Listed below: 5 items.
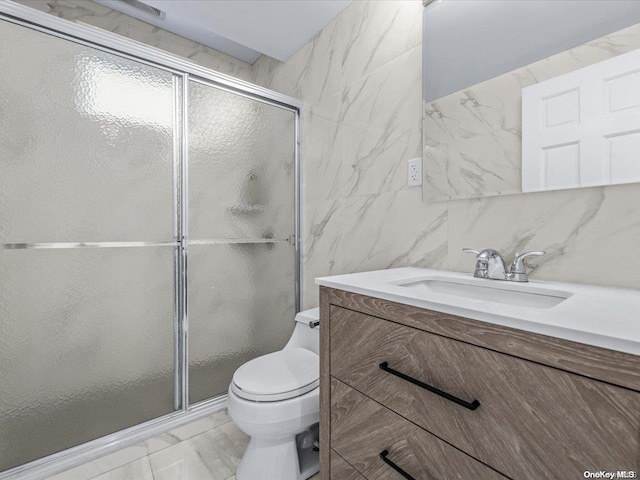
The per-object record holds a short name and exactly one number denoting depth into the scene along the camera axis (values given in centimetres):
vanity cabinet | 49
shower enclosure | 126
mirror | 90
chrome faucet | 102
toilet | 115
